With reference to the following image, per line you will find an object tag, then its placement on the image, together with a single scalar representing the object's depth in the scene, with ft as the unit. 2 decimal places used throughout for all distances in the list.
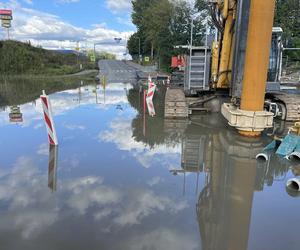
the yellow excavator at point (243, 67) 24.20
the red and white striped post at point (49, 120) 21.63
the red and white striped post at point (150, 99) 35.68
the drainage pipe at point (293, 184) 16.20
